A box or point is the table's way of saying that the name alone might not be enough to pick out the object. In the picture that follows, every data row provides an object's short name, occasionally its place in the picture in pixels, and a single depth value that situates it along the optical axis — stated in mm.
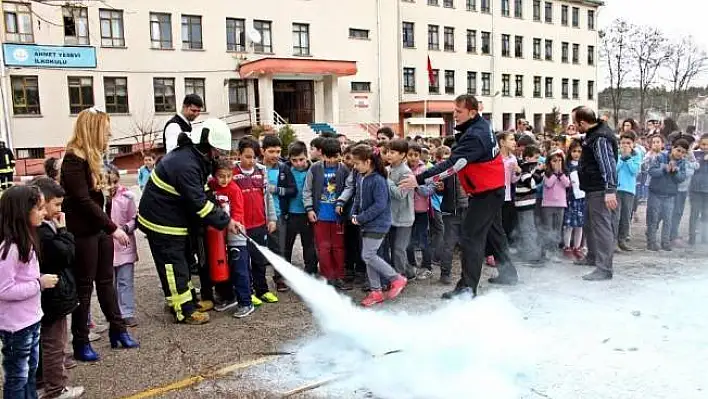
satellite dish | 34438
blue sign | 13391
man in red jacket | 5930
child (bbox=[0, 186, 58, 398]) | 3452
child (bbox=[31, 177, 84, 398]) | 3846
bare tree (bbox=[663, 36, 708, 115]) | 58500
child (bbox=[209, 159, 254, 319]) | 5754
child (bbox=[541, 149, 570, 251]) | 7926
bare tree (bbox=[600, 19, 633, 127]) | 58775
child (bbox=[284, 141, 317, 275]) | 6883
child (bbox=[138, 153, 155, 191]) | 9769
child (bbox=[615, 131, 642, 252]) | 8600
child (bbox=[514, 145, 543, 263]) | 7879
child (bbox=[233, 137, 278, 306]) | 6121
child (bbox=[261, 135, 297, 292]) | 6809
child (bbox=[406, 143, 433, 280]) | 7359
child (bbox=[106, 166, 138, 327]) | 5641
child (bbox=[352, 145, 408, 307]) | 6059
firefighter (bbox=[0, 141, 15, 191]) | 13062
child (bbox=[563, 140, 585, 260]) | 8195
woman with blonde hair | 4496
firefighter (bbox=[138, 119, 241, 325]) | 5156
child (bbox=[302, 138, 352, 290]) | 6648
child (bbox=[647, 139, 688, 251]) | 8727
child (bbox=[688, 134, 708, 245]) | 8914
